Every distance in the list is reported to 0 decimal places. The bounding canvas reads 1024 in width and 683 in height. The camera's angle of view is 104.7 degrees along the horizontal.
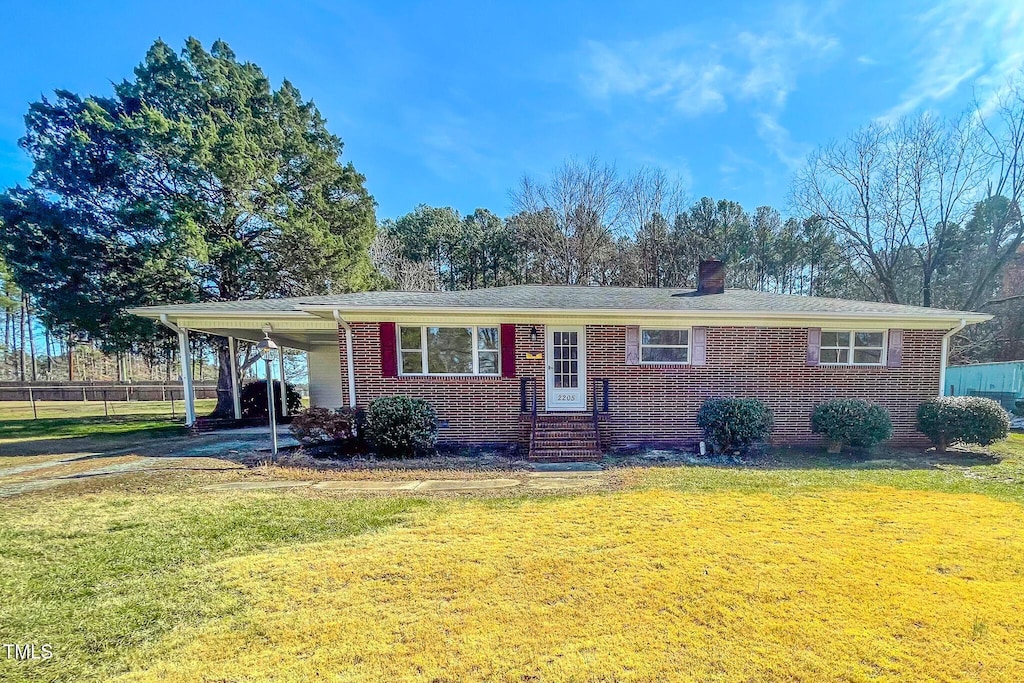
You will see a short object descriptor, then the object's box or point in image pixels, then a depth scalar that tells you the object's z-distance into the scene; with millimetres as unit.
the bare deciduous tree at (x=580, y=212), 21219
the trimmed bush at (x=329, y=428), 7949
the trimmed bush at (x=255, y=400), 12234
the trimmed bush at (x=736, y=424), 7639
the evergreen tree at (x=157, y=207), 12039
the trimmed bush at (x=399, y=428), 7551
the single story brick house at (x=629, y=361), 8352
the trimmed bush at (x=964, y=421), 7699
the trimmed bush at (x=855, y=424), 7695
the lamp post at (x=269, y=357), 7148
